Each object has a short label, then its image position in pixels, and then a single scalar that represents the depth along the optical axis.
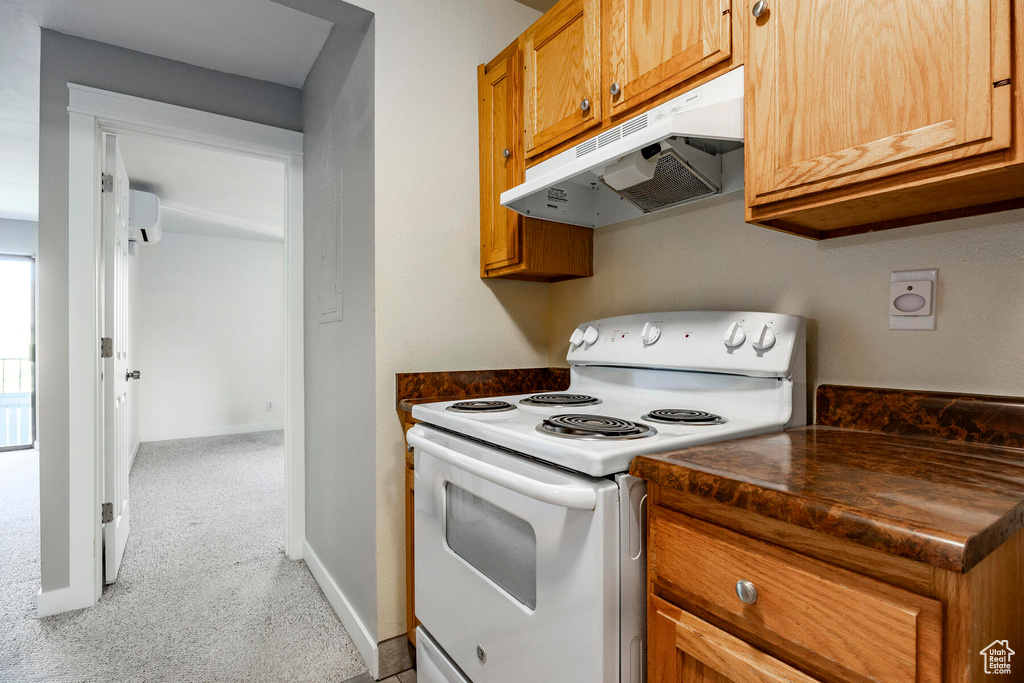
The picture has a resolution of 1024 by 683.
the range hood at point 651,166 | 1.03
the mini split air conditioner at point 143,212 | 3.72
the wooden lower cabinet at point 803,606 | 0.54
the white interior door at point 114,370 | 2.30
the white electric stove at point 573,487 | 0.85
